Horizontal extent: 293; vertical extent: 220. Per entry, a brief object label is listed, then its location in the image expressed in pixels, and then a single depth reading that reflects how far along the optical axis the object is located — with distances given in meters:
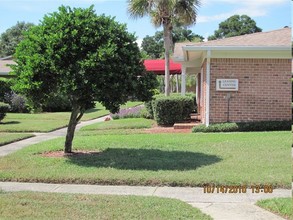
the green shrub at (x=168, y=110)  16.61
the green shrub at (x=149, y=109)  19.37
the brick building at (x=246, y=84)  14.71
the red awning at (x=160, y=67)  26.98
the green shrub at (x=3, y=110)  18.68
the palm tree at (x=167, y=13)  22.11
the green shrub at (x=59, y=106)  27.06
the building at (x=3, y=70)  30.71
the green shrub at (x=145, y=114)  19.75
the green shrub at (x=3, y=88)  26.02
